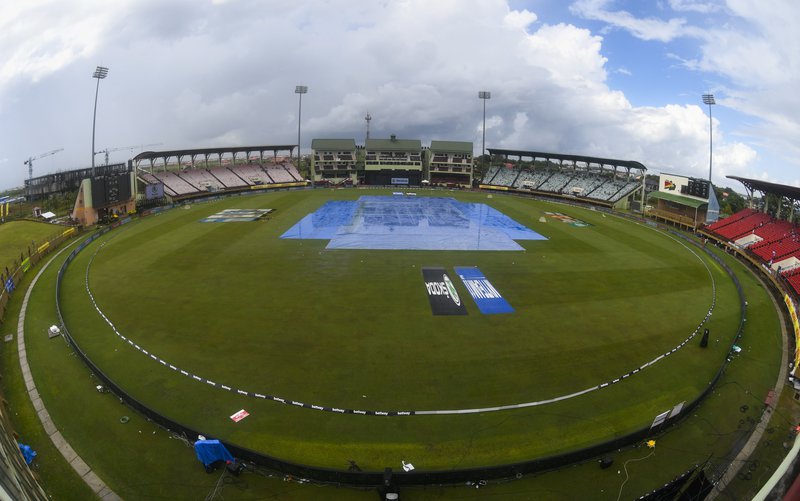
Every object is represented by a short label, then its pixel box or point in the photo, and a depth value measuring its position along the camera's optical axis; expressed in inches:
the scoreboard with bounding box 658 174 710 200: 2534.4
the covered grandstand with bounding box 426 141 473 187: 4539.9
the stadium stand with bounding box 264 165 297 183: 4309.3
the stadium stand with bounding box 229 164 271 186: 4128.9
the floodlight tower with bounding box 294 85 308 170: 4293.8
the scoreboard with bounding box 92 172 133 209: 2406.5
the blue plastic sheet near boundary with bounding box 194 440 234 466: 628.1
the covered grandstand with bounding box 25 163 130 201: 2755.9
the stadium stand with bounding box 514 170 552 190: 4205.2
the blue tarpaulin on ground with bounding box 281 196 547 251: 2011.6
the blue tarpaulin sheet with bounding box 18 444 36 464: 642.5
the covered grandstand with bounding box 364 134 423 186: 4547.2
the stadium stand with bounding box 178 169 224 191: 3767.2
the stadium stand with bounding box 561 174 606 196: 3823.8
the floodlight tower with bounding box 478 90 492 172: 4276.6
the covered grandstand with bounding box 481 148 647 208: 3548.2
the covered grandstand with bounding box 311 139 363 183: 4515.3
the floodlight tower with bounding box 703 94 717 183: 2856.8
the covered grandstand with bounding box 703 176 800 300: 1654.8
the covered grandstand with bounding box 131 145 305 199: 3481.8
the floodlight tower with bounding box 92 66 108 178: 2605.8
